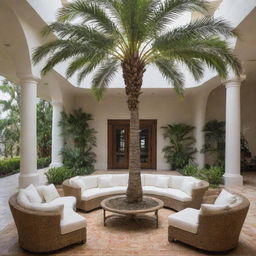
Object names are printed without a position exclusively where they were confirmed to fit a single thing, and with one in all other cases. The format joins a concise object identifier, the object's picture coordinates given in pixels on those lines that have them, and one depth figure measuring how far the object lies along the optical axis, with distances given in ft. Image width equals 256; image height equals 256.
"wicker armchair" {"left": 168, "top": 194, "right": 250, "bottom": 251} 14.93
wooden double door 49.60
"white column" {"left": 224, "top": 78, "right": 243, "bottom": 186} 31.58
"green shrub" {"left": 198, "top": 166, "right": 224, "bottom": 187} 31.68
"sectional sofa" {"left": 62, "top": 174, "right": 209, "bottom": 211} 22.76
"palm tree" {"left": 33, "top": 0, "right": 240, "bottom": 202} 19.39
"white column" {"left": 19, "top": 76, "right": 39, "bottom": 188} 25.76
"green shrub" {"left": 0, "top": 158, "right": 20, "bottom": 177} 41.78
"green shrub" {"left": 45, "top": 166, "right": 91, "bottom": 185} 32.01
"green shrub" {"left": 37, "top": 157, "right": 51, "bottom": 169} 50.76
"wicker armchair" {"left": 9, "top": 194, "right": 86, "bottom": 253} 14.70
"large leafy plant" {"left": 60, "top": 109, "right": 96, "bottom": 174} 42.86
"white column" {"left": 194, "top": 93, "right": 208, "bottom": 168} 45.14
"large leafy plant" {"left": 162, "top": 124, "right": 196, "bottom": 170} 46.68
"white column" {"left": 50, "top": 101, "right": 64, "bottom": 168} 45.09
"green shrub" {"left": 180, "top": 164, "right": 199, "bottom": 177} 36.96
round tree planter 18.95
